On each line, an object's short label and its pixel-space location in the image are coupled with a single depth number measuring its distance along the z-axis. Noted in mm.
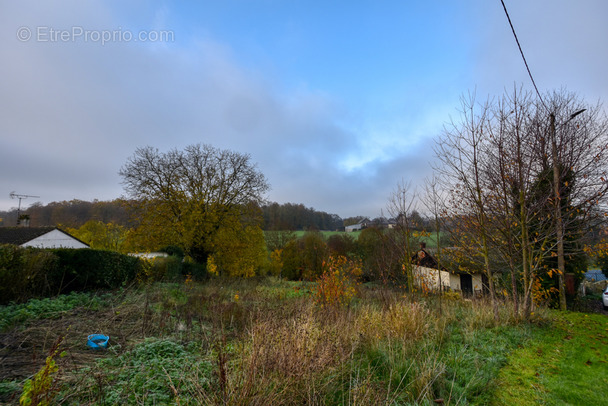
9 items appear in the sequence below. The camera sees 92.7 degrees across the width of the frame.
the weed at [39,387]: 1653
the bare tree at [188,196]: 16844
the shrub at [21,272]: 5812
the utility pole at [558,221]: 5936
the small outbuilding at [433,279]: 7948
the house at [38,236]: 25125
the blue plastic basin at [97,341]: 3650
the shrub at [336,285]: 6035
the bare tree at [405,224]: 7059
